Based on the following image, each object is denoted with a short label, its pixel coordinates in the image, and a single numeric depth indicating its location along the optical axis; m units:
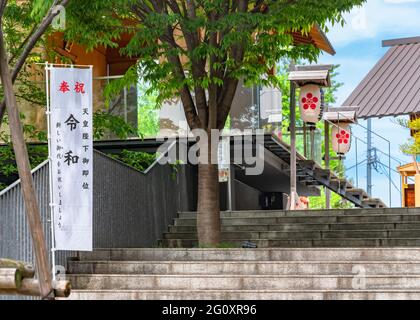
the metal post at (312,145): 23.88
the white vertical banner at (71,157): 12.99
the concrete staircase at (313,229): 15.92
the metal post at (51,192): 12.93
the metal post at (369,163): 26.37
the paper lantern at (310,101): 22.23
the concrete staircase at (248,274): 11.73
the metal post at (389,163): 23.61
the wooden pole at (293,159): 21.04
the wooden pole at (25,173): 9.34
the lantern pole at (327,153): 24.60
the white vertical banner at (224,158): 19.86
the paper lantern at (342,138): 25.20
